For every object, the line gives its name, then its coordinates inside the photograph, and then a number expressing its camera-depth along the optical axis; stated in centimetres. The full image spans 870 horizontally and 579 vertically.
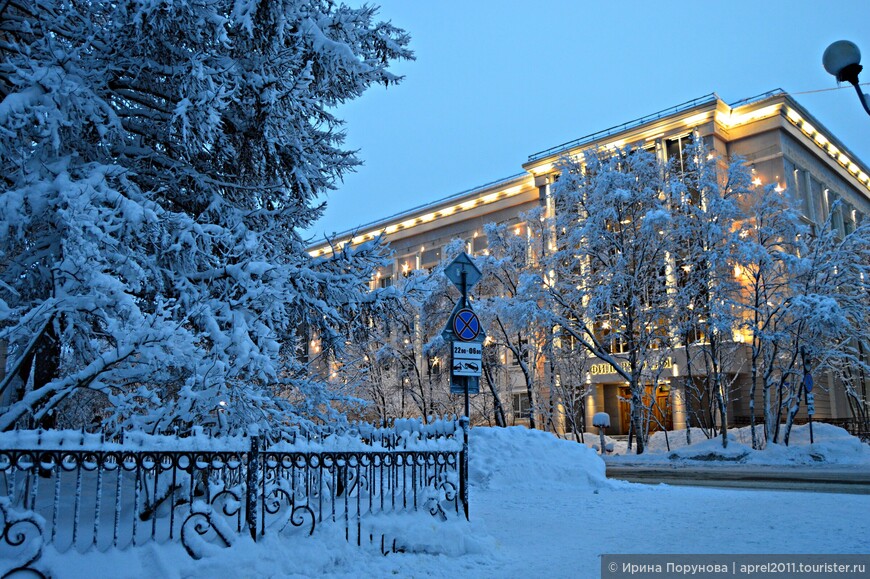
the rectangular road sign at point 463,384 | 825
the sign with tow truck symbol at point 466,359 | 810
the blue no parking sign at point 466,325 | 823
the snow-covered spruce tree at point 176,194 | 636
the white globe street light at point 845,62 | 754
